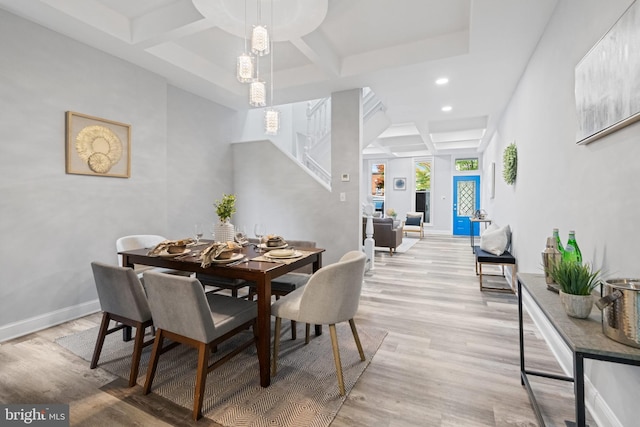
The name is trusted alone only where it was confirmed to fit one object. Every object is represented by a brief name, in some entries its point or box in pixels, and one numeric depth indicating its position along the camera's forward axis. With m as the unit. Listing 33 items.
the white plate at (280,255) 2.19
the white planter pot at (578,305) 1.22
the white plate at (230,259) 2.00
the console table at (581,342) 0.99
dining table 1.84
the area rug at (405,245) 7.08
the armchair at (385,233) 6.55
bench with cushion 3.76
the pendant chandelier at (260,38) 2.21
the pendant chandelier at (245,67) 2.39
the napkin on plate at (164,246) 2.26
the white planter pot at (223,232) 2.61
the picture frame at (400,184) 10.98
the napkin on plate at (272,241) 2.54
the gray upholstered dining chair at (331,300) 1.81
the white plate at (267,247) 2.49
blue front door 9.95
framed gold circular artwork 2.95
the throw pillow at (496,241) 3.95
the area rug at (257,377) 1.66
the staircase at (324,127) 5.65
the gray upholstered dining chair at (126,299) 1.88
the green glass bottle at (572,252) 1.57
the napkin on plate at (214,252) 1.94
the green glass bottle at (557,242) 1.68
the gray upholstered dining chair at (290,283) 2.53
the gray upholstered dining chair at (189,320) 1.61
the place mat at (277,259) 2.08
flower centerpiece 2.60
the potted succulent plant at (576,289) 1.23
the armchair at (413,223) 9.18
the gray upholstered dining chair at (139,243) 2.72
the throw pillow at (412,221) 9.45
